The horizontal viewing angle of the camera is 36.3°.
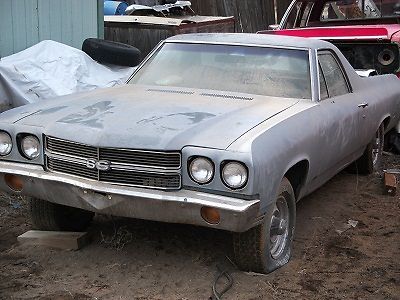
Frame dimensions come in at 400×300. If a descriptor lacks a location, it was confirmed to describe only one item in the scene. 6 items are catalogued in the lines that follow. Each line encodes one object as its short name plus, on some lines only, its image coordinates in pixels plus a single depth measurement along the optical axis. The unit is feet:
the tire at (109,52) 27.48
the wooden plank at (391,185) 19.25
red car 24.58
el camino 11.66
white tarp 23.44
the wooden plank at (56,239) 14.10
